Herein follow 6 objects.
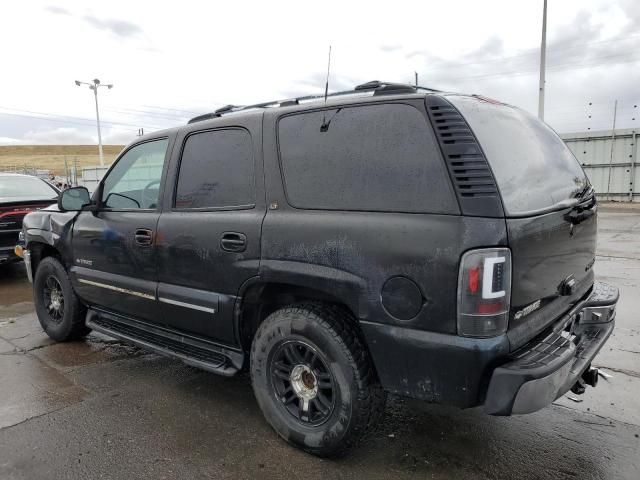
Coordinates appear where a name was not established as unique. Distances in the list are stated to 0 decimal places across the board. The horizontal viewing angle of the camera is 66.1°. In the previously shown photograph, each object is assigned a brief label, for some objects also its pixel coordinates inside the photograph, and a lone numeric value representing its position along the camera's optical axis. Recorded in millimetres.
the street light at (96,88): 36100
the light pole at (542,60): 15320
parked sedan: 7051
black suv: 2145
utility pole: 16984
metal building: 16812
